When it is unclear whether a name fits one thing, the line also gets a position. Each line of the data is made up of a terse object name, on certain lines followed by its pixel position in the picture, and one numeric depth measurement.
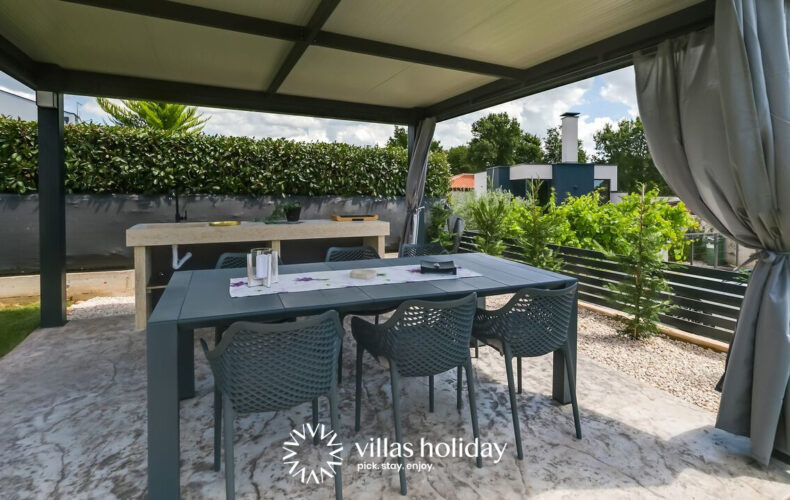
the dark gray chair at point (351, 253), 3.91
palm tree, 9.44
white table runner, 2.41
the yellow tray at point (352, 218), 5.16
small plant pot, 4.79
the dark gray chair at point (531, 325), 2.31
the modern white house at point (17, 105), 8.57
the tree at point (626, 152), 28.81
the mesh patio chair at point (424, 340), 2.06
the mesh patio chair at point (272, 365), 1.73
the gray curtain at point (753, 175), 2.05
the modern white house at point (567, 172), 13.95
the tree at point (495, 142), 30.59
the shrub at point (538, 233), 5.09
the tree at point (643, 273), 3.88
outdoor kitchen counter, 3.84
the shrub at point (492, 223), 5.88
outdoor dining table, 1.77
